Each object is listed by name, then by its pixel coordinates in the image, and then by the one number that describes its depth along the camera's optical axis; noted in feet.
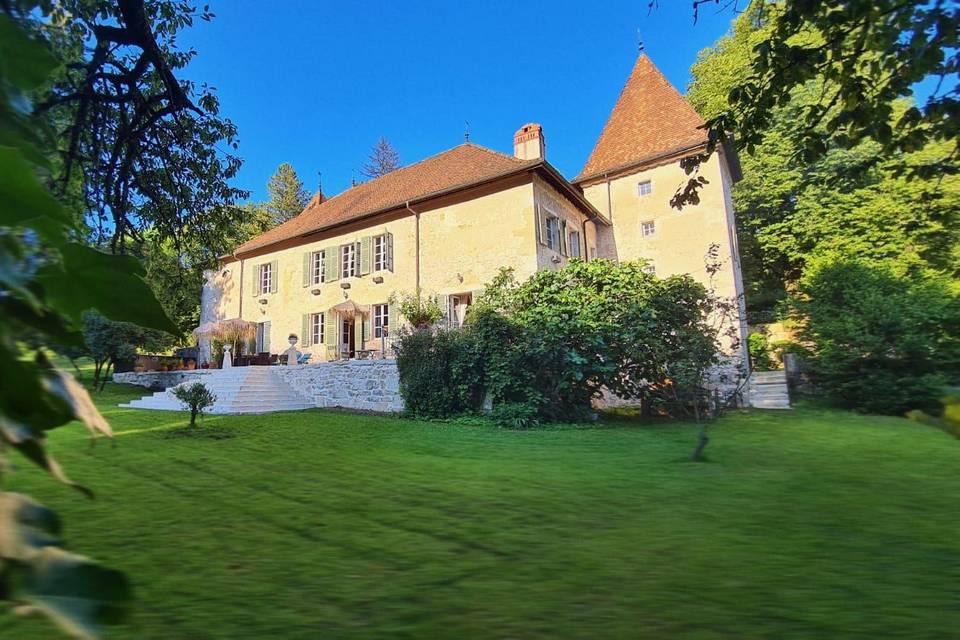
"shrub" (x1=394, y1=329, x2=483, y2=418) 41.63
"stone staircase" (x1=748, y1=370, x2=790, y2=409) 51.21
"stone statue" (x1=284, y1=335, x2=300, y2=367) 59.52
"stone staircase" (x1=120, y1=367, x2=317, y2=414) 47.78
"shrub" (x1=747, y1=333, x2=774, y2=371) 63.46
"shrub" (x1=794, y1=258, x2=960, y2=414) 41.96
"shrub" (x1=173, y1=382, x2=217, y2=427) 30.91
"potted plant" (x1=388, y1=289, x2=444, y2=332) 48.85
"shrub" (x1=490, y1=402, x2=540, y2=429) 36.50
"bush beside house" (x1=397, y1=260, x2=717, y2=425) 38.63
